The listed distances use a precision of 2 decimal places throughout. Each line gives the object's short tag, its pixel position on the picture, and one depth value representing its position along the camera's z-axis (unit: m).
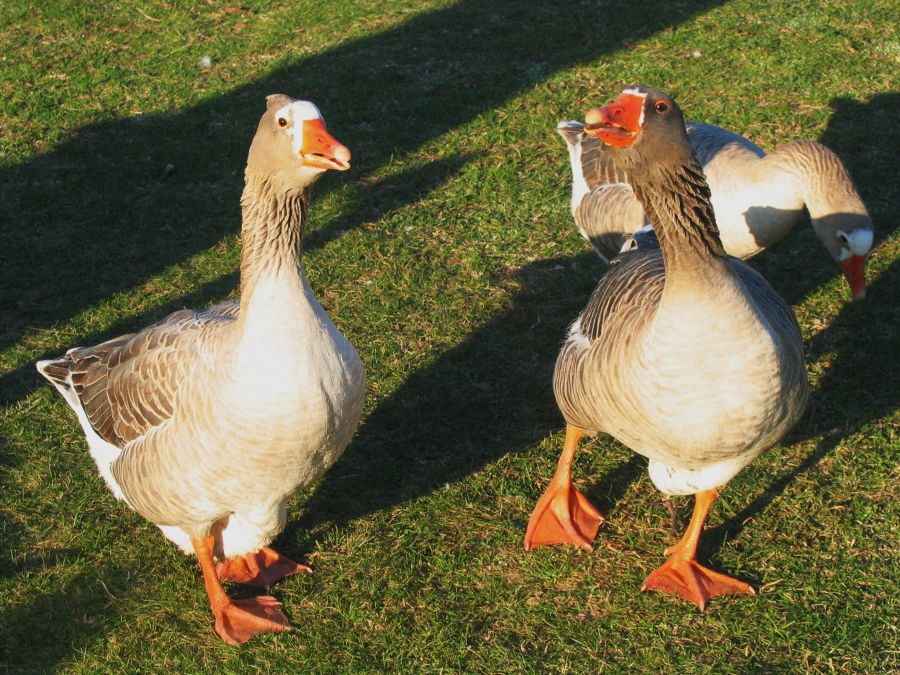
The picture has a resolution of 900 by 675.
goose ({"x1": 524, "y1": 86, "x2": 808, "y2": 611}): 3.29
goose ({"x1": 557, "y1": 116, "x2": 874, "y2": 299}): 5.23
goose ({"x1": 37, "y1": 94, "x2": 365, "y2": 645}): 3.29
